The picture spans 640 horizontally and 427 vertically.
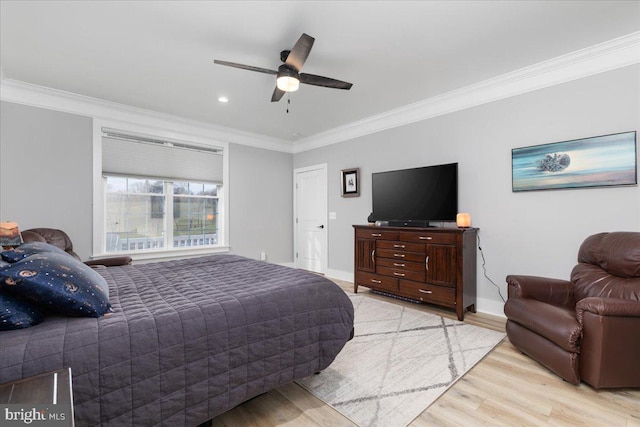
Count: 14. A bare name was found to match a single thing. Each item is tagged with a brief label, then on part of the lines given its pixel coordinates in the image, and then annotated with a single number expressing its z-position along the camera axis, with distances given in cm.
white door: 544
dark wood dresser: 317
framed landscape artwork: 253
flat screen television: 353
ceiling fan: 221
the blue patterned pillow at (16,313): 112
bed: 109
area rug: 177
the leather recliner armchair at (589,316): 182
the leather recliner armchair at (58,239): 310
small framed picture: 480
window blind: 399
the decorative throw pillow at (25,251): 152
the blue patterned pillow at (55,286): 118
